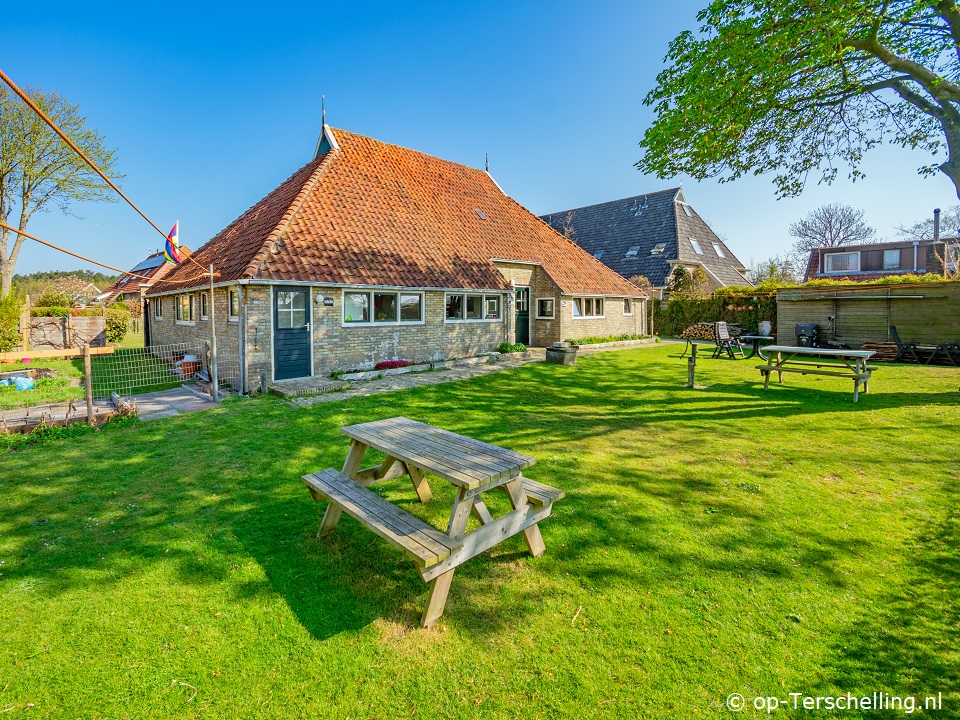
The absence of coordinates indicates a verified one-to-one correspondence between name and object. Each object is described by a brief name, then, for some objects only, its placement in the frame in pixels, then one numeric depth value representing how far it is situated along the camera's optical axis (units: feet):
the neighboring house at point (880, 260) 100.42
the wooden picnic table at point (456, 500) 10.26
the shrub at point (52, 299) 75.77
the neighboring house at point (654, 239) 94.55
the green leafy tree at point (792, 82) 29.71
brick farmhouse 38.42
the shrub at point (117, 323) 76.28
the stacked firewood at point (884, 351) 54.39
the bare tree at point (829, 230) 165.27
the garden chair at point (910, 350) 51.37
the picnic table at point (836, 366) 33.06
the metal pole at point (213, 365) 32.59
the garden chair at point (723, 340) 56.23
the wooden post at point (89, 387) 25.06
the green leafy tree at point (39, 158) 76.43
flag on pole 32.58
